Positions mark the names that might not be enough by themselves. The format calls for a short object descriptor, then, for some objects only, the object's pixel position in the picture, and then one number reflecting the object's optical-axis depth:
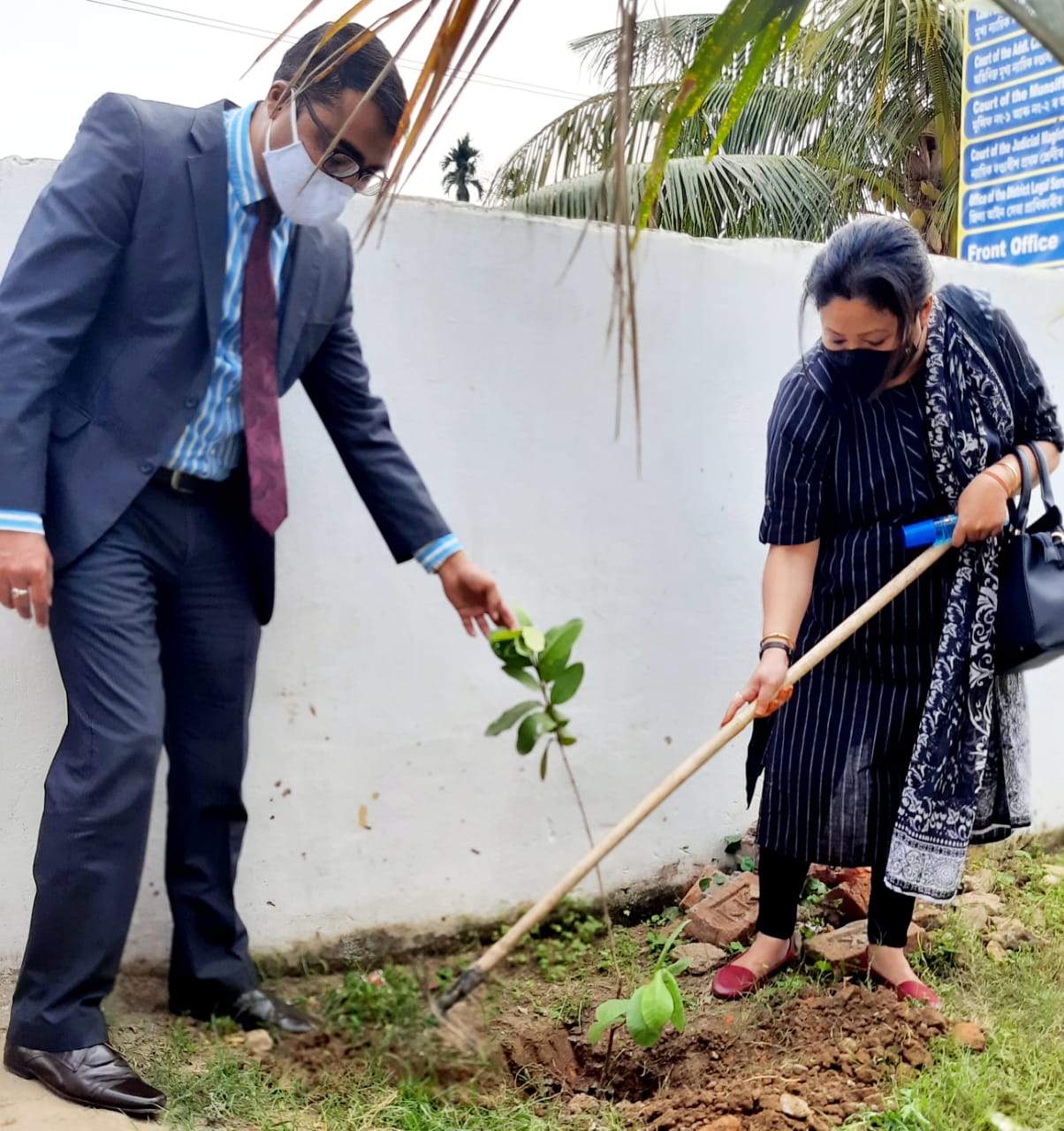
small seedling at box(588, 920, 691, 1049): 1.95
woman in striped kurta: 2.33
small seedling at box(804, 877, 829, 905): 3.00
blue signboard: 4.41
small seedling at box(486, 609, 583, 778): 2.14
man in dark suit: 1.90
